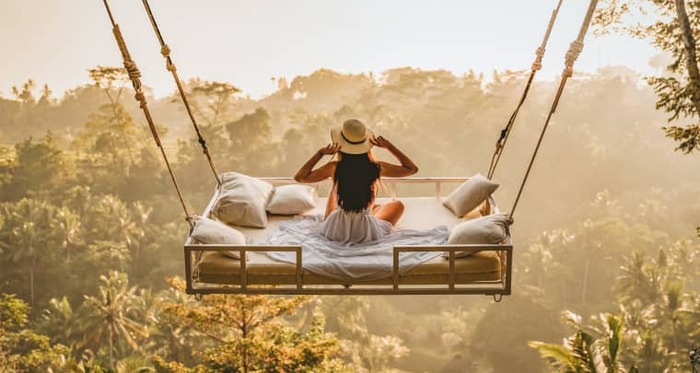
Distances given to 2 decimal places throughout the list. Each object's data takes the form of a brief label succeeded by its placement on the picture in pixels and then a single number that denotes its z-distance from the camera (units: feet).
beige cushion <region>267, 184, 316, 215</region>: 17.43
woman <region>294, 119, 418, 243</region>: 14.43
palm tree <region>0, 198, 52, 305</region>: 81.20
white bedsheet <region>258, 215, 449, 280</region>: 13.28
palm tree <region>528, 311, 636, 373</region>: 28.27
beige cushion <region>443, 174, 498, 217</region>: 16.99
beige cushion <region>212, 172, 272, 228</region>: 16.16
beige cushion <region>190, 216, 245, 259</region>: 13.47
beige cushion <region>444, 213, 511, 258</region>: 13.51
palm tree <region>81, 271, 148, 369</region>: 65.10
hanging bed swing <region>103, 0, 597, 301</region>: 12.98
